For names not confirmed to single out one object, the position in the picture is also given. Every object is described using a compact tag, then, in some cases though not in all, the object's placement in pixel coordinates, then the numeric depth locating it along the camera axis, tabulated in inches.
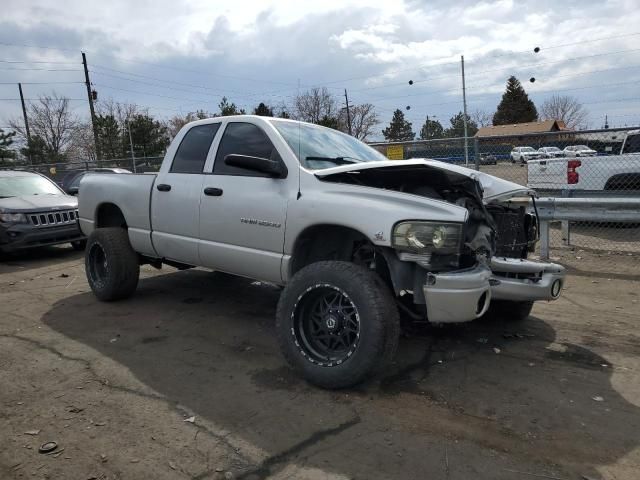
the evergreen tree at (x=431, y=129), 3620.1
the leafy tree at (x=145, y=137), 1419.8
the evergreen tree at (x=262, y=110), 1367.2
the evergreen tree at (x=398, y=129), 3452.5
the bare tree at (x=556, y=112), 3380.9
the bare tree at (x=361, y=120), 2637.1
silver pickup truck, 130.7
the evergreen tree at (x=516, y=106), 2999.5
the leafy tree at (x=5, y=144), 1164.0
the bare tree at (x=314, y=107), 2397.4
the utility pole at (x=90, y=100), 1376.6
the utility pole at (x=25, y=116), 1817.7
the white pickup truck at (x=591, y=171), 379.6
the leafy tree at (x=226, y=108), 1246.2
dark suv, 339.9
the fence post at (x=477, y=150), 334.6
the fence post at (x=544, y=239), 294.2
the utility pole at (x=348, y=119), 2361.0
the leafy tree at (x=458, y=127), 3356.3
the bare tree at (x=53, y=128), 2178.9
